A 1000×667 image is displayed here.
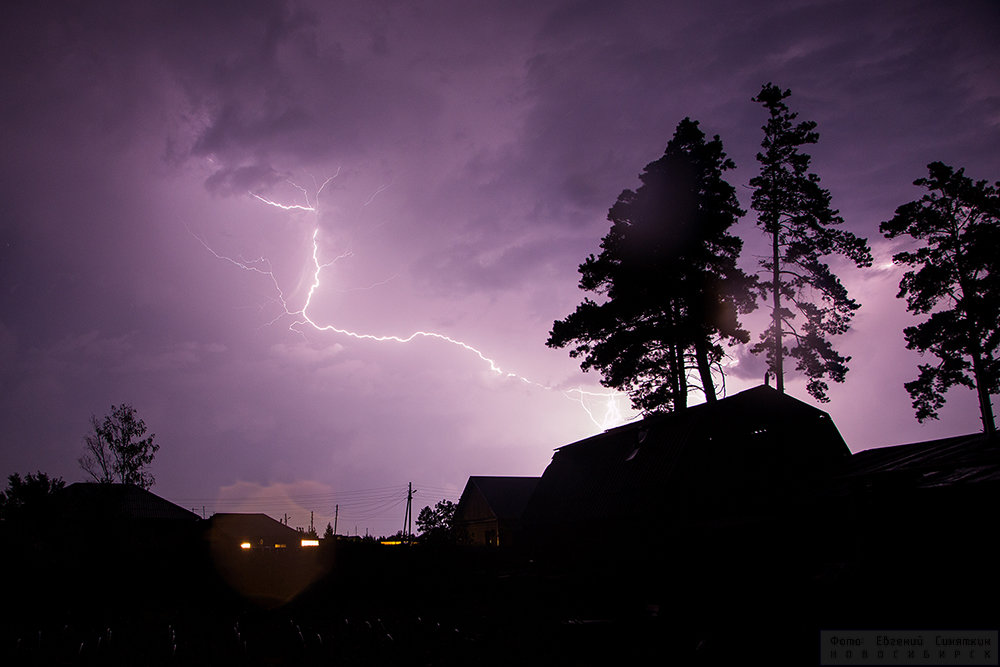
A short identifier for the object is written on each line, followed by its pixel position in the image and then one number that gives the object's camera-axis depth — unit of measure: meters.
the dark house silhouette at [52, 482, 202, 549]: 22.75
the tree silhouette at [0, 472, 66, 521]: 24.45
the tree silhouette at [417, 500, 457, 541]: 32.89
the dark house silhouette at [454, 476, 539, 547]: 42.53
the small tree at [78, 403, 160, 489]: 33.34
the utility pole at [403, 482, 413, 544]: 54.88
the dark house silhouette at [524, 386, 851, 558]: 20.42
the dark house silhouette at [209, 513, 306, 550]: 54.19
